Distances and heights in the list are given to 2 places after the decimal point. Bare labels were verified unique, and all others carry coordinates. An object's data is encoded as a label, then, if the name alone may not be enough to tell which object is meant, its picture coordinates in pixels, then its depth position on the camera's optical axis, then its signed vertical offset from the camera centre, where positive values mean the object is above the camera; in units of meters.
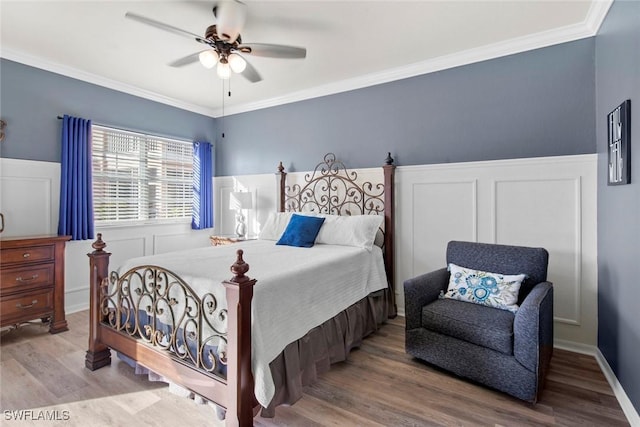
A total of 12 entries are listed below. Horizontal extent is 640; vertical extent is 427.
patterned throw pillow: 2.32 -0.54
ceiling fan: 2.27 +1.26
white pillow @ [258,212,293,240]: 3.76 -0.13
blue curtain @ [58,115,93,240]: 3.48 +0.36
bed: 1.69 -0.66
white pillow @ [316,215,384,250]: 3.24 -0.16
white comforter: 1.77 -0.46
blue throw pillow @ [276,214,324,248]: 3.30 -0.17
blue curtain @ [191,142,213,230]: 4.93 +0.42
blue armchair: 1.93 -0.73
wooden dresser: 2.82 -0.61
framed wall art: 1.93 +0.46
